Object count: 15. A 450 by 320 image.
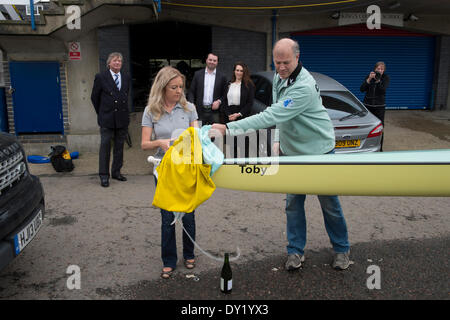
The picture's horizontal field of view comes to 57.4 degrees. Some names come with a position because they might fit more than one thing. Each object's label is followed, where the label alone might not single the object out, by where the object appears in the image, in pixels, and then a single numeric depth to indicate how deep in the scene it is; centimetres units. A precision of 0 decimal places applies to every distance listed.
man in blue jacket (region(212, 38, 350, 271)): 332
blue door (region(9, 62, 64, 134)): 824
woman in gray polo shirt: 343
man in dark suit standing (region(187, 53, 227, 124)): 684
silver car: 606
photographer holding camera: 845
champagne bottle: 324
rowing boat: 340
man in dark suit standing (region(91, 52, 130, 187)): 620
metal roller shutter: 1191
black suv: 301
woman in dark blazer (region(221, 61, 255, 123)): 680
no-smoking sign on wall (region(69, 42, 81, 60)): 846
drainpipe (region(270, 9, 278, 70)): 1064
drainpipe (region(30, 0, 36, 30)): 716
